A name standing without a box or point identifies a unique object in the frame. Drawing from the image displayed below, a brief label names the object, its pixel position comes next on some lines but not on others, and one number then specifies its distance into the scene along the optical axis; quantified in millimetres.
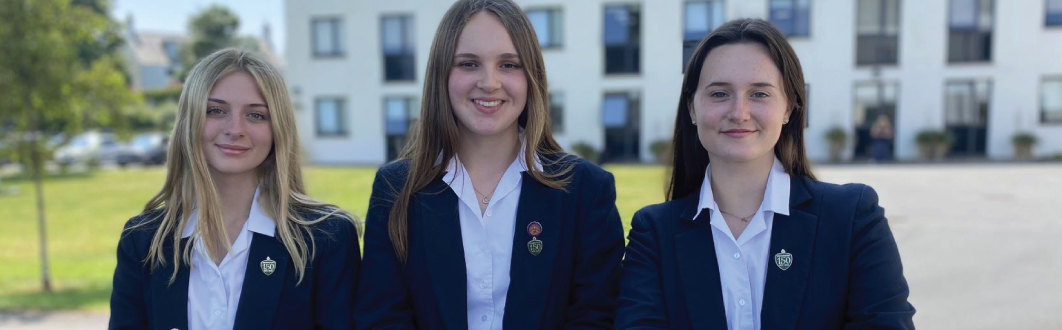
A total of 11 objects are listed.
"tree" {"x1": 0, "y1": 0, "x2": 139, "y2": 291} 7789
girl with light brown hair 2277
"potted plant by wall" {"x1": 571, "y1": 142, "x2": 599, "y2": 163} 19634
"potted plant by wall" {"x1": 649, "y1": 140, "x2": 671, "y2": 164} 22391
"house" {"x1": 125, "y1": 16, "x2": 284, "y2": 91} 39750
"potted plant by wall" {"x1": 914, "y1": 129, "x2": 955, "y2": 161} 21312
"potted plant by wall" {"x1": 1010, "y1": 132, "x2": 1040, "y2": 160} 20984
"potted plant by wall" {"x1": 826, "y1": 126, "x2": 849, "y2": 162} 21609
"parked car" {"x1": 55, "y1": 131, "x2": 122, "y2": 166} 29250
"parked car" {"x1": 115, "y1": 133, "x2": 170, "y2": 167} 29156
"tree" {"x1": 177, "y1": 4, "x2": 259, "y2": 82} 18875
